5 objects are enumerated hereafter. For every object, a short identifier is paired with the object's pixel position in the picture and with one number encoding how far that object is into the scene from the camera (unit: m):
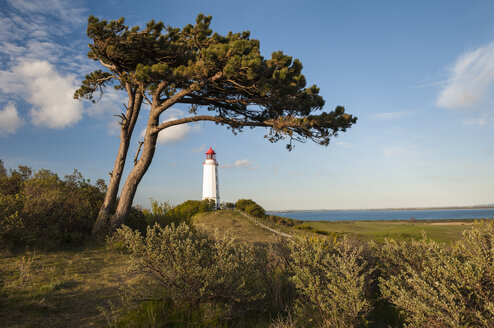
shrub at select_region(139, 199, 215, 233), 12.64
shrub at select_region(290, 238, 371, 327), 3.53
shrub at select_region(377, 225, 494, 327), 3.05
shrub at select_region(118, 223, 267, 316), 3.78
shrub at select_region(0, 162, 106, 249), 8.45
